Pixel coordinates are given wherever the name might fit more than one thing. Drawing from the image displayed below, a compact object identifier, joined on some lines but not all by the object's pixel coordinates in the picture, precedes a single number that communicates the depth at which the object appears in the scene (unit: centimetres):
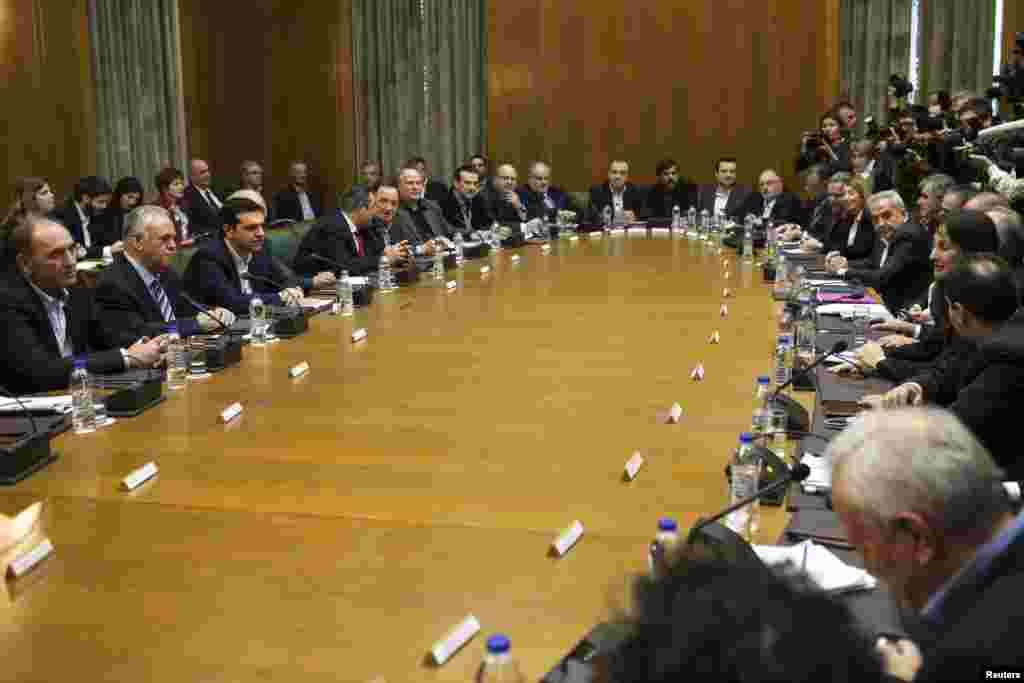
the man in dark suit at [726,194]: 931
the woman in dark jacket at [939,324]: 349
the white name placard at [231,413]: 314
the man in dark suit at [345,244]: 631
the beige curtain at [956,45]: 898
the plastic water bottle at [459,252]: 668
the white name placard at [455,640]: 169
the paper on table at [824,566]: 187
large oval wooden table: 178
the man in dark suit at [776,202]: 899
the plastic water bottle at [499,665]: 156
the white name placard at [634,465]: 259
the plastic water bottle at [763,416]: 279
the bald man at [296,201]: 1046
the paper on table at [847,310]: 466
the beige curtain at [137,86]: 953
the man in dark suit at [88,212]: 788
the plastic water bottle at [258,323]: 425
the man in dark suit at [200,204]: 926
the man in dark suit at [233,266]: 509
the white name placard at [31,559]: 205
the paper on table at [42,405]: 316
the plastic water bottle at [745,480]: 221
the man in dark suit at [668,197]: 984
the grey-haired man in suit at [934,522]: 135
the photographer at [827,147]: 849
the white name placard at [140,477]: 255
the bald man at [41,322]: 356
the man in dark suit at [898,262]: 538
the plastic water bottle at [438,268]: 618
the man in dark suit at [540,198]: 947
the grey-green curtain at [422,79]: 1091
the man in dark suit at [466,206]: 861
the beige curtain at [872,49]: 971
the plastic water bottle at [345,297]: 493
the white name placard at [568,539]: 214
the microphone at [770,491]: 181
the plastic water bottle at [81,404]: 303
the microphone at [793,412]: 287
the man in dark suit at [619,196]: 955
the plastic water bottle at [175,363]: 360
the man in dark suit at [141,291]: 436
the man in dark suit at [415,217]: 752
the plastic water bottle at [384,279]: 572
